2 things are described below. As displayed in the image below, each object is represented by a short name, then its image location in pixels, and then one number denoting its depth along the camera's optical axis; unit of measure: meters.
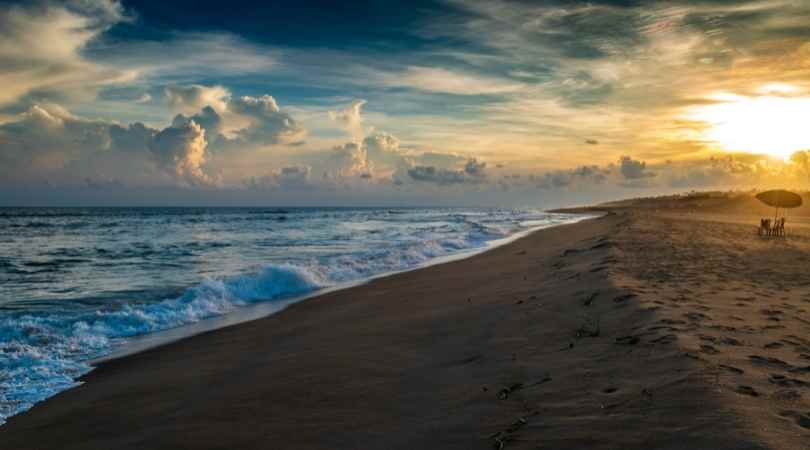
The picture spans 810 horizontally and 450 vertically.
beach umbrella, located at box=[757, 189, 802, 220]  22.97
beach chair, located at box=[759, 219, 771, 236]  20.34
